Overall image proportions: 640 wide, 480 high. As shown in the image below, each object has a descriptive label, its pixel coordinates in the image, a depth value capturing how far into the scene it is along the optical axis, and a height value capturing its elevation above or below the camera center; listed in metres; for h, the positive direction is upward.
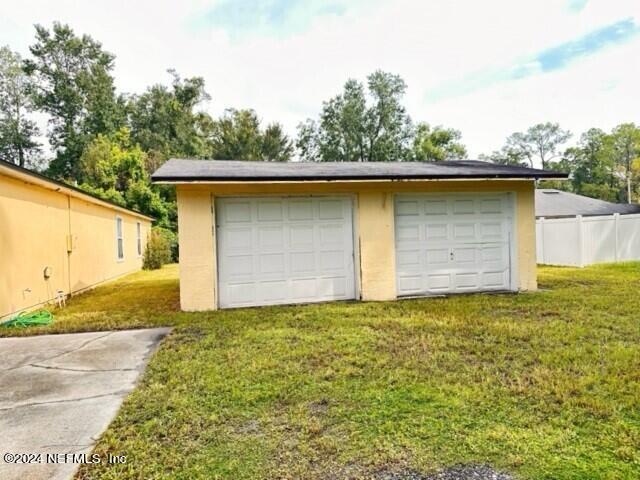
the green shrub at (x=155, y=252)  18.84 -0.50
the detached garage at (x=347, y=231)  8.01 +0.11
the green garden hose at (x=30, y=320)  7.02 -1.27
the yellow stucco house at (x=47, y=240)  7.54 +0.11
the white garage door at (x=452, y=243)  9.05 -0.19
